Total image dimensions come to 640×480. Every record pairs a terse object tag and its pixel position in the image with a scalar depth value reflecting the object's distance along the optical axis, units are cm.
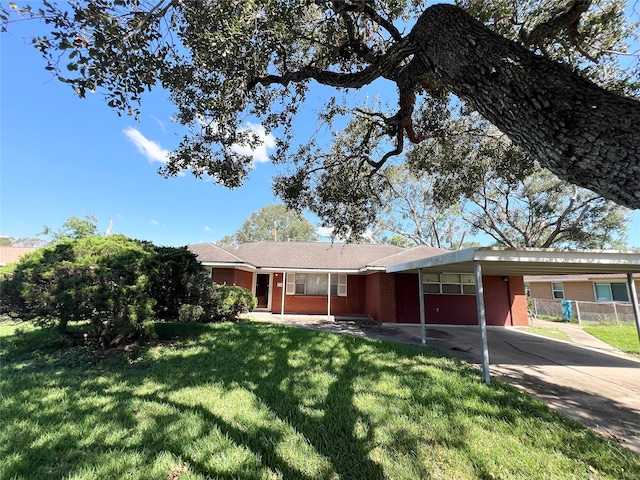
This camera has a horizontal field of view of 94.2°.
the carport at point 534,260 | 555
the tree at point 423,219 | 2294
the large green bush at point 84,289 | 590
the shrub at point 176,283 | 757
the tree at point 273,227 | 4103
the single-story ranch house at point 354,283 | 1393
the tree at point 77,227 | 3184
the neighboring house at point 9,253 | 2551
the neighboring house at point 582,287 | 1972
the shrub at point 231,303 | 1082
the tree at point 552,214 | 1716
